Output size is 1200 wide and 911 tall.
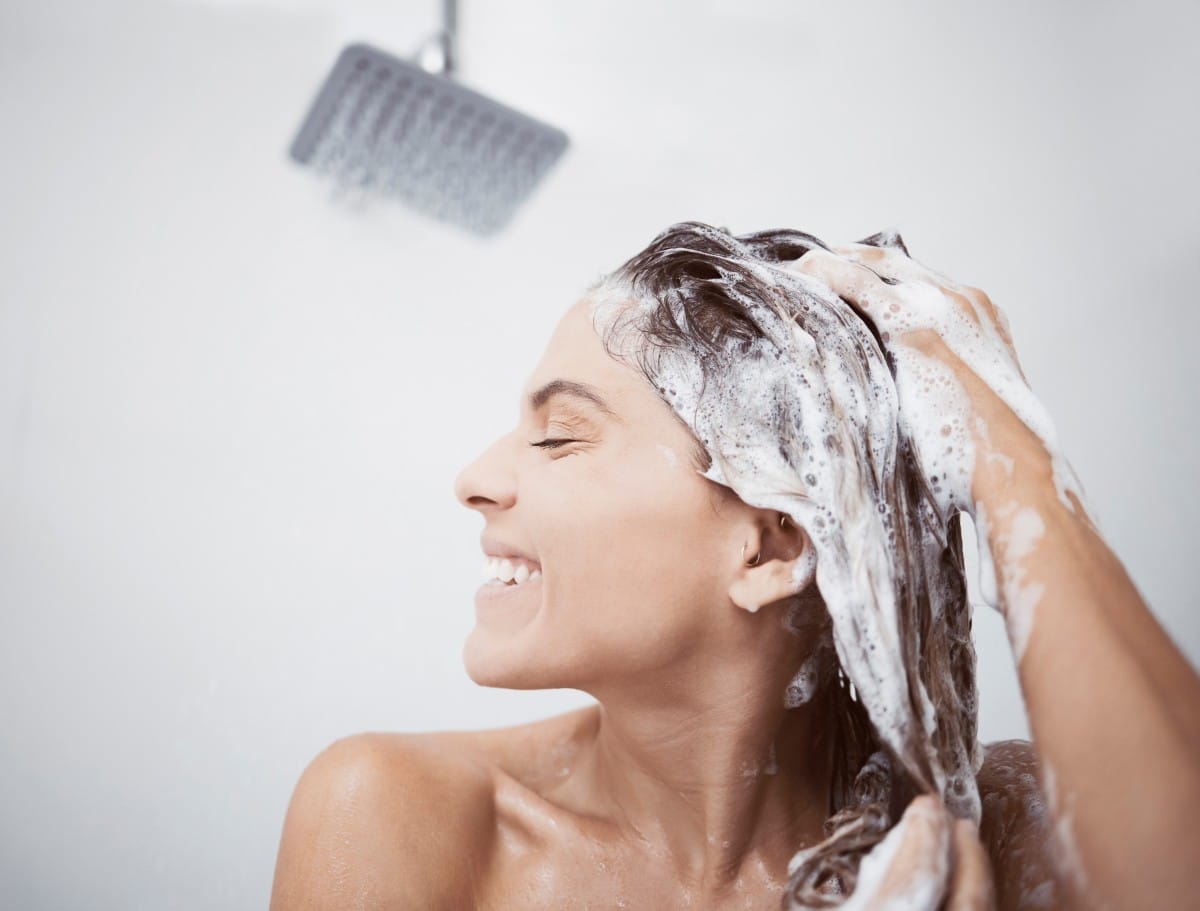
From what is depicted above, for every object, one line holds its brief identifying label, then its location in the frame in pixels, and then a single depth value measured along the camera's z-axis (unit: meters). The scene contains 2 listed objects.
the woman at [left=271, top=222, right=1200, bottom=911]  0.90
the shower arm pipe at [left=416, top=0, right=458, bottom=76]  1.75
